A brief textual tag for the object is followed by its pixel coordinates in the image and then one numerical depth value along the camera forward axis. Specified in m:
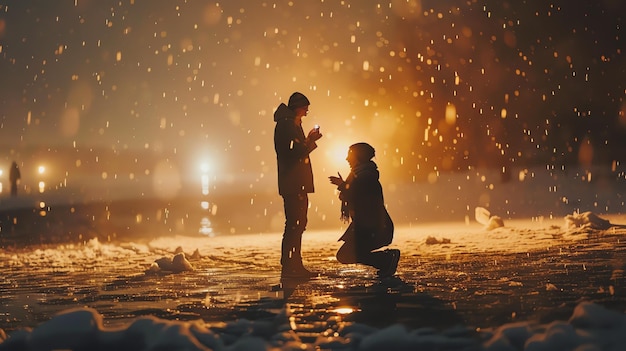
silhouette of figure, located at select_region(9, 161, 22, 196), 48.11
